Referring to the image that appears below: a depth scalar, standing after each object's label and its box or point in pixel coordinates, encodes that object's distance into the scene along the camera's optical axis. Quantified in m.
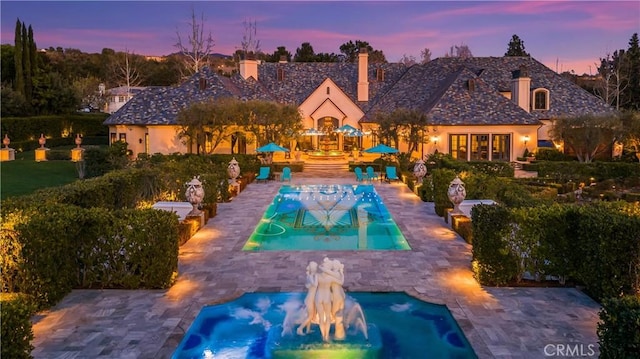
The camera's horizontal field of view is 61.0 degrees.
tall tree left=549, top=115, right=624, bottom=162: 31.59
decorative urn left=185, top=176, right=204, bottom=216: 16.69
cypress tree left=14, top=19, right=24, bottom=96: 49.70
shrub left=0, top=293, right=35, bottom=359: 6.41
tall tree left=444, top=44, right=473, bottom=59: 81.53
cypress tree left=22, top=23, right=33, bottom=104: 50.62
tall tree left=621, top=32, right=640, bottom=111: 53.25
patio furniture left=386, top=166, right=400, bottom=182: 29.23
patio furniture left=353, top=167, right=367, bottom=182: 29.81
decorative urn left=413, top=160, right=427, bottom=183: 25.84
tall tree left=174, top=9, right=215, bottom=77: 58.66
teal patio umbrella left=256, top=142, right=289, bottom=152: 30.86
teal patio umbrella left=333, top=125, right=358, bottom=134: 38.22
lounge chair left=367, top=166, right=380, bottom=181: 30.41
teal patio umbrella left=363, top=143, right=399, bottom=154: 30.61
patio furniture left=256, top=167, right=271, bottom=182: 29.05
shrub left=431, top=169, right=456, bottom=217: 18.70
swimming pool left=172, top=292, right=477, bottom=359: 7.95
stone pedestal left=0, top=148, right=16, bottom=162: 36.66
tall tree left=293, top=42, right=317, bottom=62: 73.33
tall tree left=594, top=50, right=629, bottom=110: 55.06
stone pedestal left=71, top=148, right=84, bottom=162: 37.16
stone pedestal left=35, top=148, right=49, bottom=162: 37.47
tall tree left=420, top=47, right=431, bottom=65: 75.31
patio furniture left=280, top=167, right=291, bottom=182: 29.63
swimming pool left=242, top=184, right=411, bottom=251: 15.66
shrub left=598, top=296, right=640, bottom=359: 6.02
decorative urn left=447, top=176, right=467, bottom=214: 16.64
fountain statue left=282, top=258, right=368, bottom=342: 8.20
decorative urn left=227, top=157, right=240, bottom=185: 25.30
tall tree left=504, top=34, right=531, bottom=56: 65.88
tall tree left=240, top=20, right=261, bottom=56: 66.81
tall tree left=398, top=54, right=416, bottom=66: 80.75
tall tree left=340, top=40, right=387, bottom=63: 76.56
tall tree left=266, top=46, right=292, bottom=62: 72.85
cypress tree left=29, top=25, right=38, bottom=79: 51.59
